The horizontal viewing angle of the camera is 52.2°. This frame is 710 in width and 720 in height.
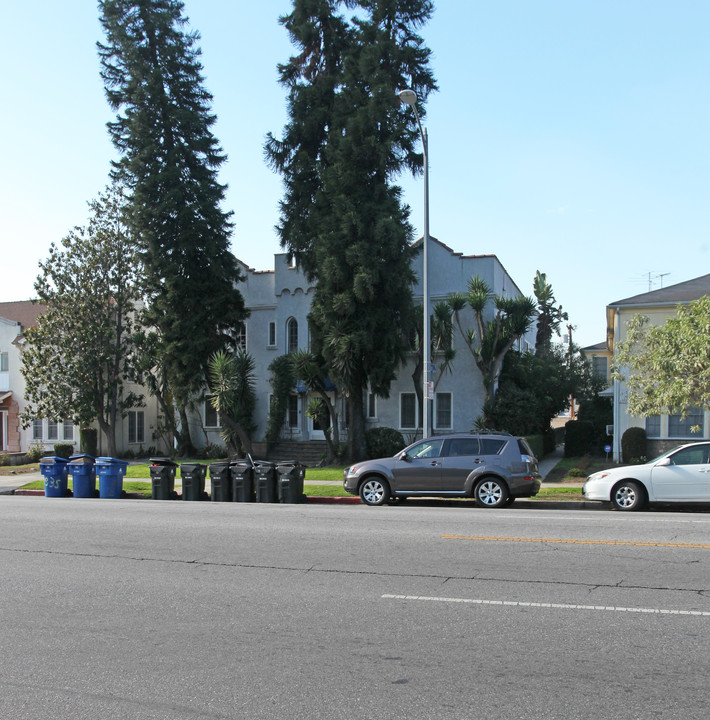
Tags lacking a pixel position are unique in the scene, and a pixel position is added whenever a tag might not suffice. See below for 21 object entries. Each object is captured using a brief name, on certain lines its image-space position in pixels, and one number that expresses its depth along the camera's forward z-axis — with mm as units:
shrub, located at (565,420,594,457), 27906
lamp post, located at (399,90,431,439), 18256
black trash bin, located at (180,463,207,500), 17625
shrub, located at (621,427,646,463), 23141
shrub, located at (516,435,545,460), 25359
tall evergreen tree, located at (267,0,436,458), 24516
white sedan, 13547
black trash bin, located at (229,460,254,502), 16953
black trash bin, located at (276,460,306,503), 16562
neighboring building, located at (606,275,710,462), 23125
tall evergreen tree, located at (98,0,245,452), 27875
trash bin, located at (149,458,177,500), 18047
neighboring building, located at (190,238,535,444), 28125
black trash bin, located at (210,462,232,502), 17188
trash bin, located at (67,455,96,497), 18938
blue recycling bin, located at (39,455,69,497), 19109
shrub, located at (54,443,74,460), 32875
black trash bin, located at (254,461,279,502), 16703
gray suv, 14867
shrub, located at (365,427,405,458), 26719
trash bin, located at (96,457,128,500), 18484
